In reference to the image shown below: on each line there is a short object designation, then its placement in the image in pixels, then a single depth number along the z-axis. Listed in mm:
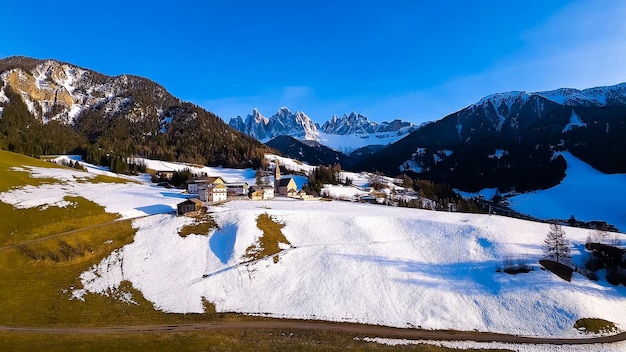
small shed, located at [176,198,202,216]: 93750
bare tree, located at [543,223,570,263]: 77312
